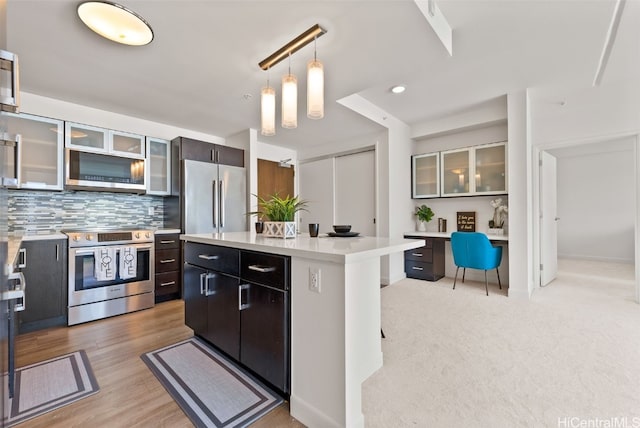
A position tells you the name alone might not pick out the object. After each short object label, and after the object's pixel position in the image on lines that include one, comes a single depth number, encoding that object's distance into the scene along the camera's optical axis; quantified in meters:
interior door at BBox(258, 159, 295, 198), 4.72
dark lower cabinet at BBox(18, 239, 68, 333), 2.42
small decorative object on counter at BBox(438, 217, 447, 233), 4.43
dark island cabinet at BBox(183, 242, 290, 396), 1.46
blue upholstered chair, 3.39
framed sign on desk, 4.16
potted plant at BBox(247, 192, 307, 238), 1.97
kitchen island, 1.21
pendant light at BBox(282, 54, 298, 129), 2.03
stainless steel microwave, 2.88
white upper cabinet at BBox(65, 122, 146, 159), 2.91
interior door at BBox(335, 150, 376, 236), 4.52
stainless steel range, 2.63
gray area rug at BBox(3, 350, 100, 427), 1.47
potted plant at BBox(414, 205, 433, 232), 4.48
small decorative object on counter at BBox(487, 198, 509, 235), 3.82
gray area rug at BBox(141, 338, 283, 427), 1.41
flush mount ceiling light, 1.67
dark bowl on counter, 2.15
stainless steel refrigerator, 3.47
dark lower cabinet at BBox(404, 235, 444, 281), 4.08
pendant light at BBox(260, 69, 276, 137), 2.21
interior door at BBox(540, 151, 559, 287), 3.68
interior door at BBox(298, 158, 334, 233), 5.12
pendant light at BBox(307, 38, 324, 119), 1.87
